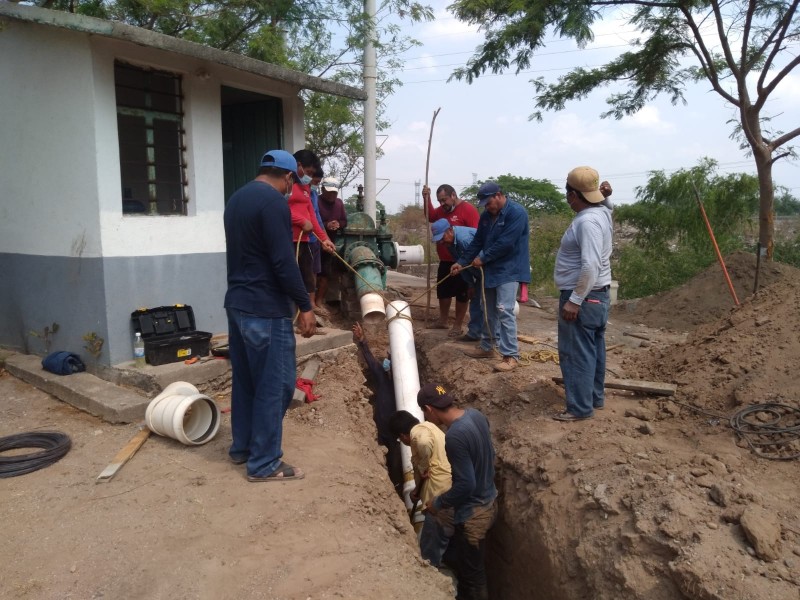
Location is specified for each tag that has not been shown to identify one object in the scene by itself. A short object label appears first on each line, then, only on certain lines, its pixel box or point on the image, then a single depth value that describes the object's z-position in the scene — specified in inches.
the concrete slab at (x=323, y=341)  244.7
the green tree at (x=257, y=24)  370.9
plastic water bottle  218.7
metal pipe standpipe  276.7
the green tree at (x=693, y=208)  521.7
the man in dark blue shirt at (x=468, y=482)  177.0
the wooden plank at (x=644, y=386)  211.8
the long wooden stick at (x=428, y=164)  294.2
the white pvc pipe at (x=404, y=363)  249.4
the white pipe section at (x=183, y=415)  175.2
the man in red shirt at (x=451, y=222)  291.6
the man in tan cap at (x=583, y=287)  181.2
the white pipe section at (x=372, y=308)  275.3
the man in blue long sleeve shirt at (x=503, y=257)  237.9
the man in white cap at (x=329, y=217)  305.7
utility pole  441.1
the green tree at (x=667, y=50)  407.8
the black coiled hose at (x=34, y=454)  164.9
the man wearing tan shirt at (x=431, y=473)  194.7
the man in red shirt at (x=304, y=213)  247.0
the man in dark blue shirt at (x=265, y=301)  149.9
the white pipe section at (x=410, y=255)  415.2
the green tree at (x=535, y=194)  1211.2
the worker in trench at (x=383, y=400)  276.4
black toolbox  217.2
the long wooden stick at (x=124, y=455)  159.5
